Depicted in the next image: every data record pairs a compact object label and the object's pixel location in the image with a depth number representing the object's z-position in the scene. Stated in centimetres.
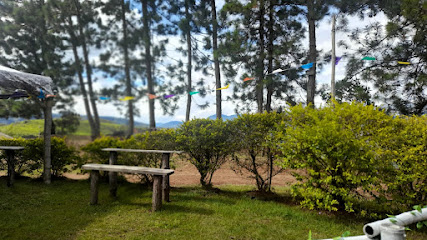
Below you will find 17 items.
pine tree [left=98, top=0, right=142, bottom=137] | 1205
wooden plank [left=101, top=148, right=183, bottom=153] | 415
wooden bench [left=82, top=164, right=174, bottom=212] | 328
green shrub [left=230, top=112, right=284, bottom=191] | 412
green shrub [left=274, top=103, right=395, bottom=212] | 307
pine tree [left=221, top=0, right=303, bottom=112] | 1050
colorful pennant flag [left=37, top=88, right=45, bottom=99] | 452
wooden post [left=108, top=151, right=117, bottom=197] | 418
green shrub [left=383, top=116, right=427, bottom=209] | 299
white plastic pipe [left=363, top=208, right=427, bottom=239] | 113
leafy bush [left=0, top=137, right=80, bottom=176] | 532
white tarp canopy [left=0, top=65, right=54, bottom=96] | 370
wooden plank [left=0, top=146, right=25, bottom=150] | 443
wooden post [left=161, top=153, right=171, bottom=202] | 385
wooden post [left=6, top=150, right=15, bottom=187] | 466
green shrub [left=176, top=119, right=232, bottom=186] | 438
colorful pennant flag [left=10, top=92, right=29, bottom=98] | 578
